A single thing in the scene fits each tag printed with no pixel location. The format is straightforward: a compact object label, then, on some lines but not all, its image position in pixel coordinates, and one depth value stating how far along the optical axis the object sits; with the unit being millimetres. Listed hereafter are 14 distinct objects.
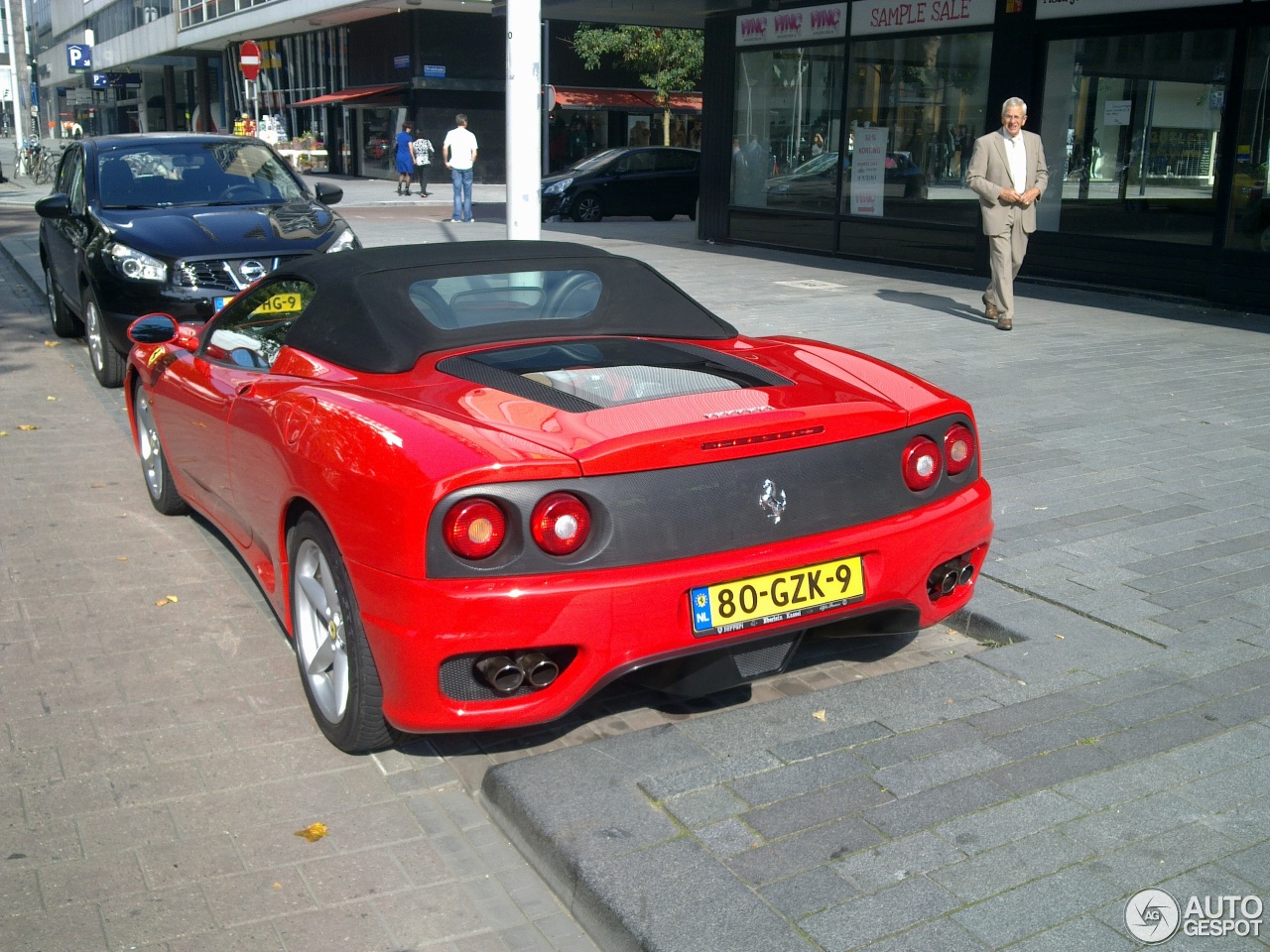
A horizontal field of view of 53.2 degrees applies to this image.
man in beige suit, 10406
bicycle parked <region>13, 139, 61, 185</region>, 33794
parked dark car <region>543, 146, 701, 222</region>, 24469
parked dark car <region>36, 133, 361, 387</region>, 8531
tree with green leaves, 35938
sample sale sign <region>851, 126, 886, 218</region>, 16172
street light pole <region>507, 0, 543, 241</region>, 8875
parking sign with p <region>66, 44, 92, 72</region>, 51000
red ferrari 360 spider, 3137
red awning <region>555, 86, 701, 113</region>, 40656
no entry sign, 25078
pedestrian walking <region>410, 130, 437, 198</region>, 32250
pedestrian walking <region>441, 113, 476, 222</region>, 22672
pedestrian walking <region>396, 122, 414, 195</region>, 32306
